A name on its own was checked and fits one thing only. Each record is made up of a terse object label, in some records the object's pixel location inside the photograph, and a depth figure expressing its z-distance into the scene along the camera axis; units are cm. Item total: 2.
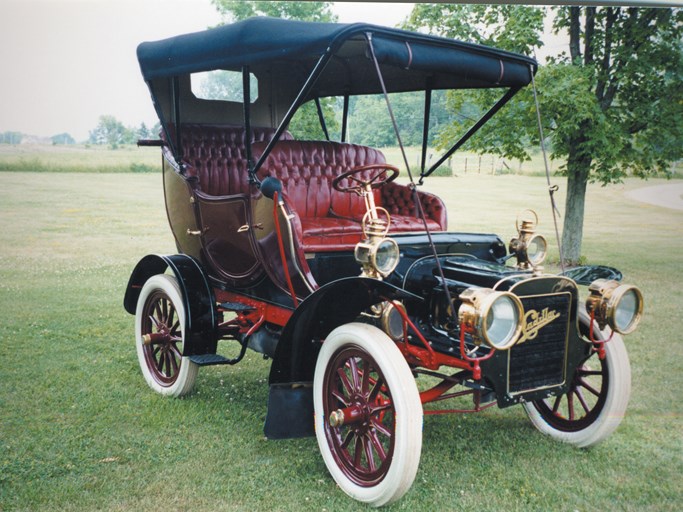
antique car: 228
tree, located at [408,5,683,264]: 525
